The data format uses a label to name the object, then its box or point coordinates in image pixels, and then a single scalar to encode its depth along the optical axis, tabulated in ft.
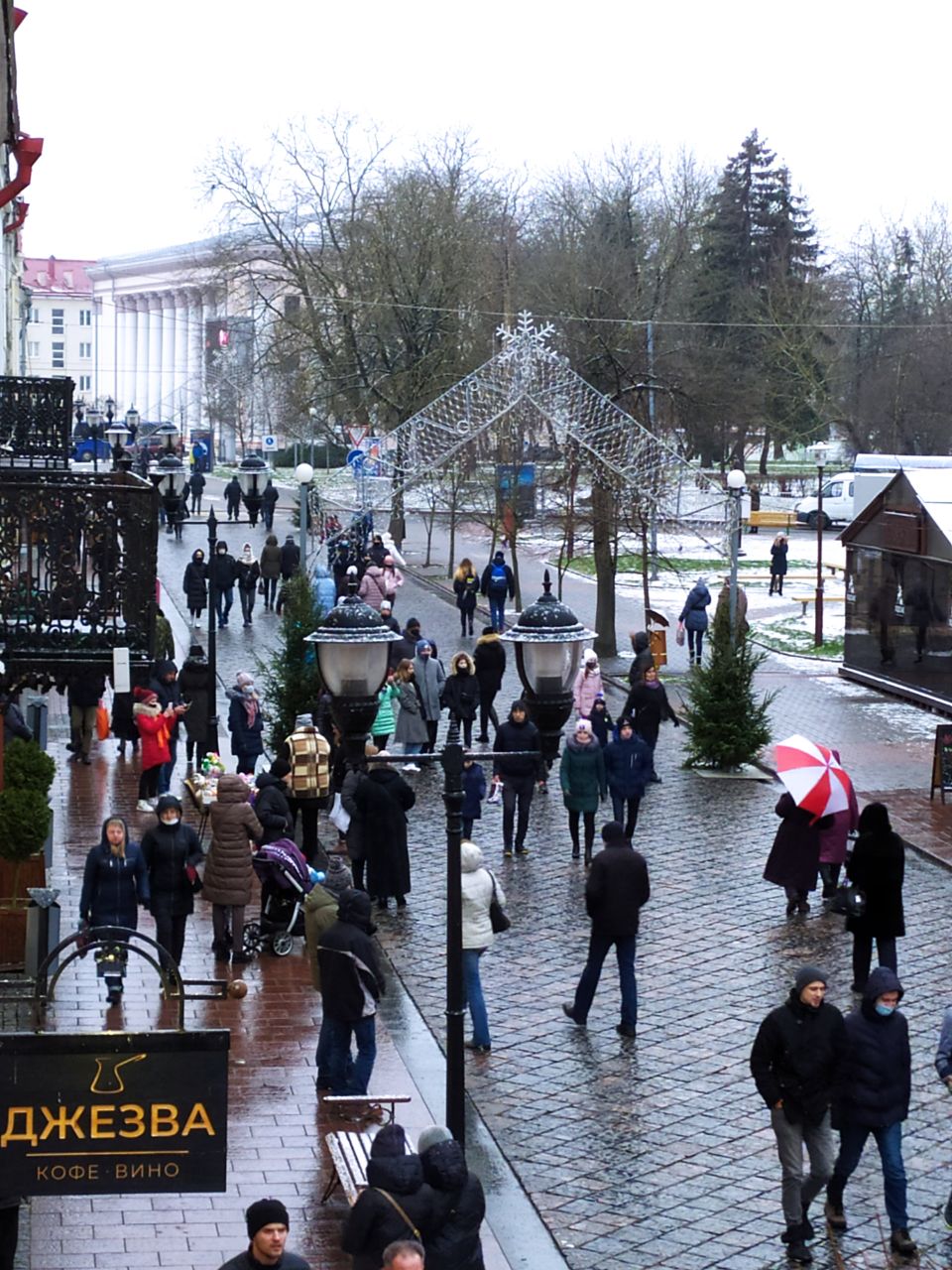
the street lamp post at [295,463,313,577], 97.66
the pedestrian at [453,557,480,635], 110.01
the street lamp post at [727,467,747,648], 83.71
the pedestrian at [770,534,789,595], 137.18
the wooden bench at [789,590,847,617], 130.82
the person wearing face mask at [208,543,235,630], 110.52
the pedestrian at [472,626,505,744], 80.23
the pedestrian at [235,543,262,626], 112.78
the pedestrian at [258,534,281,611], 117.60
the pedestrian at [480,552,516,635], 111.75
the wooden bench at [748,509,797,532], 193.36
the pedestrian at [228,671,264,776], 70.64
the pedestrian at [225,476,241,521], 160.86
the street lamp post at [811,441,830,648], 115.34
